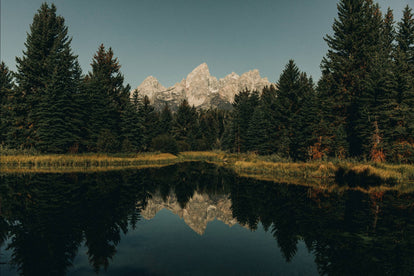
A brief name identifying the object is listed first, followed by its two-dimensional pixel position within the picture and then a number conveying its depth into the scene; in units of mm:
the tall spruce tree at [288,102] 48388
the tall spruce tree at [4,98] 45000
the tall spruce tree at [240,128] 70750
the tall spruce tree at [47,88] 41750
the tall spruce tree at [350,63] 39794
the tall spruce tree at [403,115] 29141
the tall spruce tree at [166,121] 91550
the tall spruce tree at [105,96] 52000
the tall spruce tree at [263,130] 52531
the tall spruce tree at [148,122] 71625
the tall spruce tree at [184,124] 91931
